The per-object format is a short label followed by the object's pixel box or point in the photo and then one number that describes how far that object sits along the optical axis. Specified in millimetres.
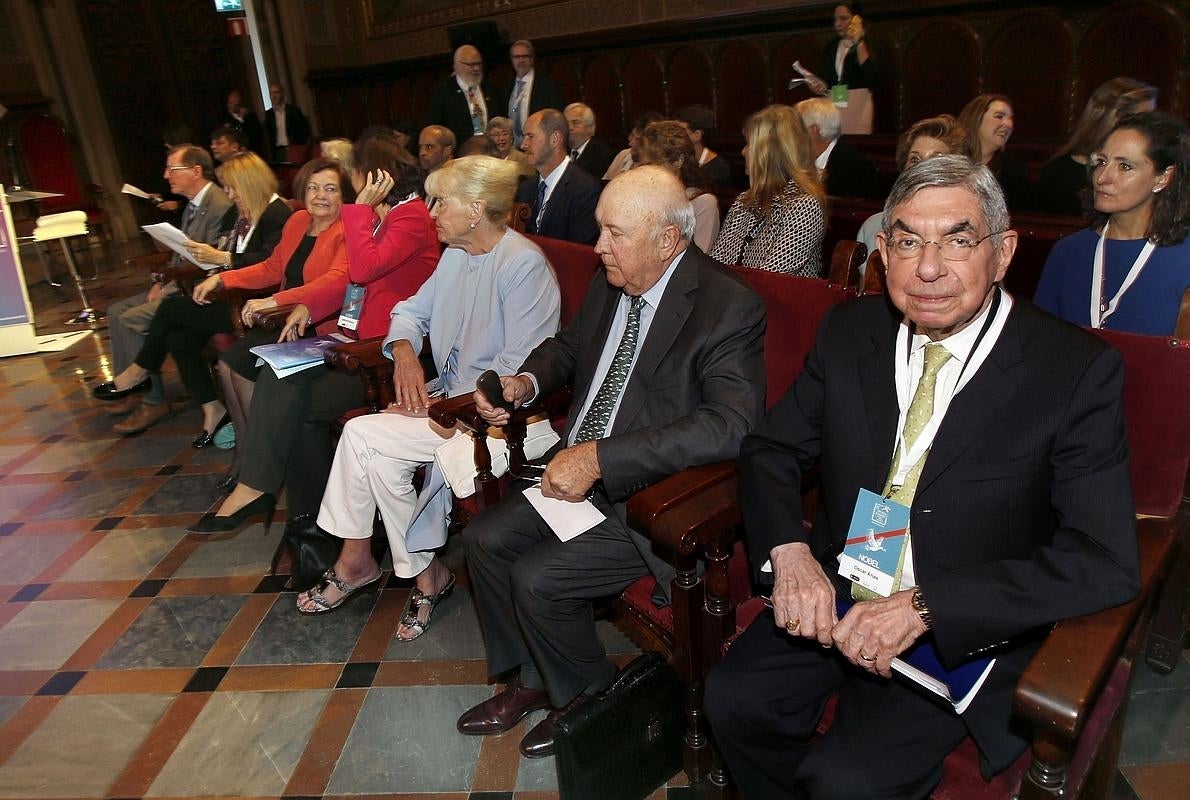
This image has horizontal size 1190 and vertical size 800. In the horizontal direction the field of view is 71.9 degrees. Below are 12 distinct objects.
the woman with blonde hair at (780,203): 3039
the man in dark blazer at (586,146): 5344
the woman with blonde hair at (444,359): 2508
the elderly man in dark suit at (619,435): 1849
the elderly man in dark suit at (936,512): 1312
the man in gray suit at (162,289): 4348
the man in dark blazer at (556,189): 4059
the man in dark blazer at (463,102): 6824
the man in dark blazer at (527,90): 6500
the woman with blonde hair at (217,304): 3900
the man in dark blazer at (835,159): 4066
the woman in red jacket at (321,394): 2941
